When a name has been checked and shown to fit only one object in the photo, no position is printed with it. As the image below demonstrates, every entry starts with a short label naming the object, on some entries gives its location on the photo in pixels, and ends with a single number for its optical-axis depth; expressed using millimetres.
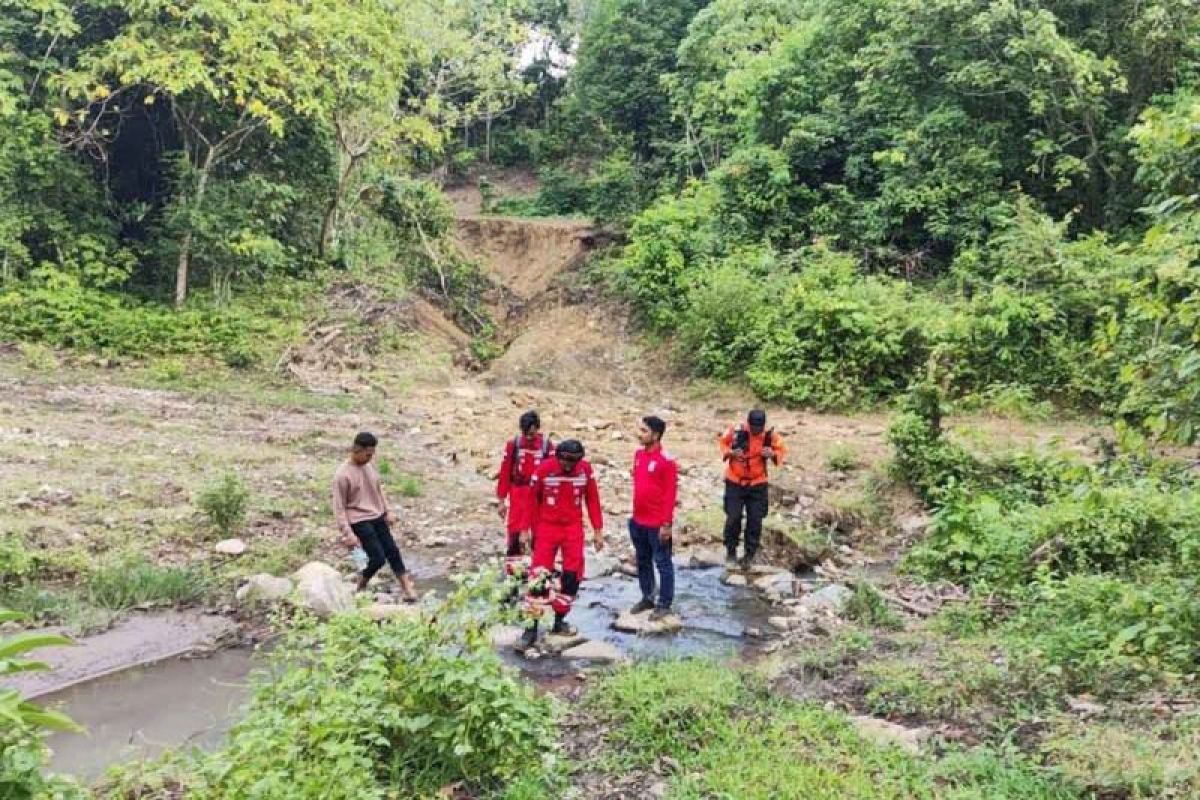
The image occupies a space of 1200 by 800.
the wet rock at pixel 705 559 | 8789
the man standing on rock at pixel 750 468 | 8344
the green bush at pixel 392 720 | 3713
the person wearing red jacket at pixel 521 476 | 6938
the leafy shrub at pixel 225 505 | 8133
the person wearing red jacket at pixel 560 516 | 6504
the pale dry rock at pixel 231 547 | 7844
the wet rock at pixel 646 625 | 6949
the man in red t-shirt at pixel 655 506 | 7020
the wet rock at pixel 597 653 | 6266
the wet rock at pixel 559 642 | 6453
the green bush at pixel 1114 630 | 4949
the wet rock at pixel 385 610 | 6087
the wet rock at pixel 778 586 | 7852
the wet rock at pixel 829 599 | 7214
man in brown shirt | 7059
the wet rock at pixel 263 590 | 6961
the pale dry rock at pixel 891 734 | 4508
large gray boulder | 6664
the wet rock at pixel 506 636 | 6512
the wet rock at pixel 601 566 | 8500
